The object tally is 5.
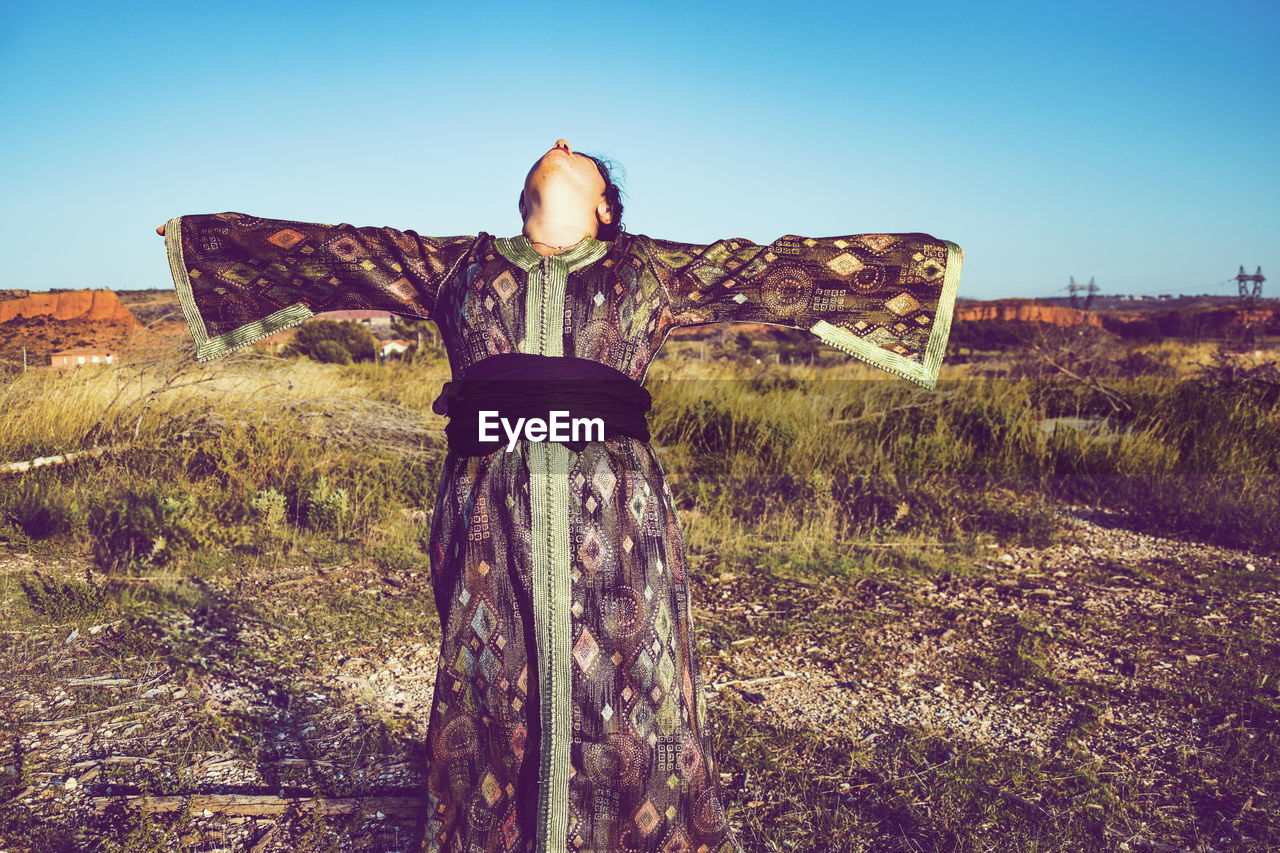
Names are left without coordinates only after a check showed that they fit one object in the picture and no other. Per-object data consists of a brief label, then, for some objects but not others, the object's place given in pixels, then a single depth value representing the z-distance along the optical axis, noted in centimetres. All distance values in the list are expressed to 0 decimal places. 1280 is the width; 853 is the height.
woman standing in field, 187
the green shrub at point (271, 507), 503
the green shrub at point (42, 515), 478
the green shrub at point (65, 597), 380
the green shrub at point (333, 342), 1644
